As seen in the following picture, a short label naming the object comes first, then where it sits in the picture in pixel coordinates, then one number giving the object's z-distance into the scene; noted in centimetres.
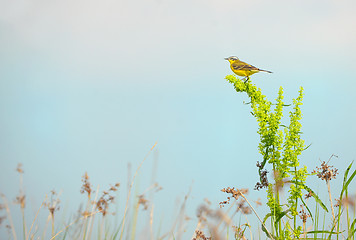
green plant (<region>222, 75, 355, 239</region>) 884
